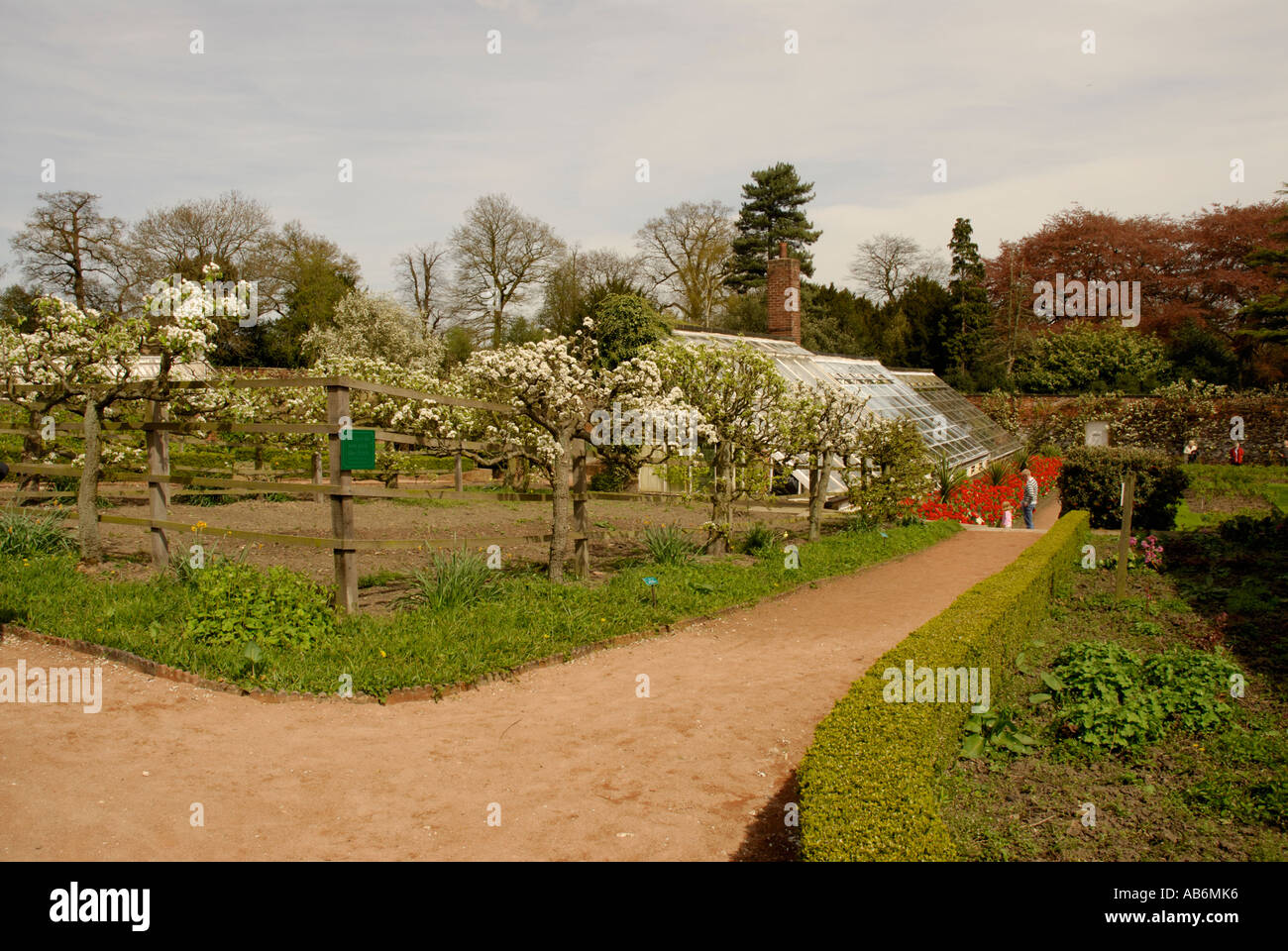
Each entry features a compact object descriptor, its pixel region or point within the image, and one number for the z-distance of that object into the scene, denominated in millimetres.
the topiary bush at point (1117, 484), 15039
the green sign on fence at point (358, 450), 7355
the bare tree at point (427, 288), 45312
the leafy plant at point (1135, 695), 4980
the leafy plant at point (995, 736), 4949
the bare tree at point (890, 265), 56219
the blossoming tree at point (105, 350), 8992
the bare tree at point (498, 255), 41438
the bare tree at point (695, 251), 46406
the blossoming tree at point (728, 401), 10570
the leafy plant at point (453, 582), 7773
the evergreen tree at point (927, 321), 43150
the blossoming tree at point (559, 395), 8641
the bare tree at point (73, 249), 36750
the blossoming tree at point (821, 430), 12219
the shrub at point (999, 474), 19812
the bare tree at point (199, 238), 39719
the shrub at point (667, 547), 10484
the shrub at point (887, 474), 14531
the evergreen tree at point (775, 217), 47969
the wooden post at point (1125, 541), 8328
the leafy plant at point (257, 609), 6625
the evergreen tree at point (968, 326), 41438
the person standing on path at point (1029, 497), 16797
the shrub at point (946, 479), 18047
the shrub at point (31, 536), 9336
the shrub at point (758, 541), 11867
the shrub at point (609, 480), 20047
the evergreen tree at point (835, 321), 38125
